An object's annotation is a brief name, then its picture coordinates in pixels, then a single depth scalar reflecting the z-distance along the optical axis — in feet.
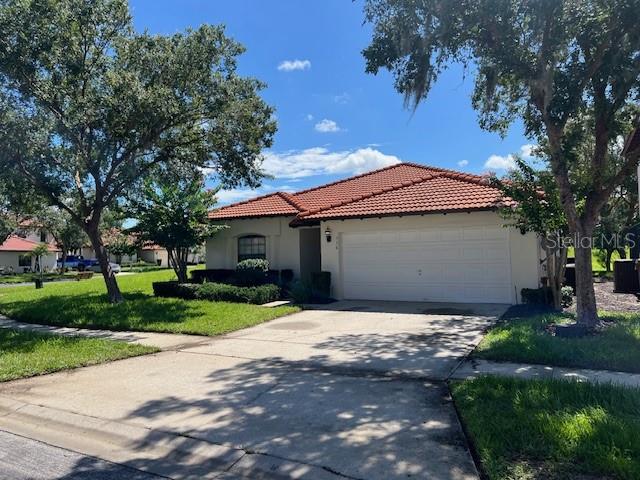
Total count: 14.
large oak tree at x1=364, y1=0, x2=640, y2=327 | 25.63
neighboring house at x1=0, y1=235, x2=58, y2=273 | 174.70
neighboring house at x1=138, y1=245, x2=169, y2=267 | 209.74
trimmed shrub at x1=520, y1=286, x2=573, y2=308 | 39.50
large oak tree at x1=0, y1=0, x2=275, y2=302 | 39.29
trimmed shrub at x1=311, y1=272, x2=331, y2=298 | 50.75
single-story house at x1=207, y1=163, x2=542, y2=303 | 43.16
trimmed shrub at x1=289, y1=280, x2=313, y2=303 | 48.08
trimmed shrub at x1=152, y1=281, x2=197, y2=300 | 51.11
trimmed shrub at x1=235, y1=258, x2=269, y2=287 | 55.72
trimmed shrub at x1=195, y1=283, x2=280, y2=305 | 47.06
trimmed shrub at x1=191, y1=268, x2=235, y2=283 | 61.57
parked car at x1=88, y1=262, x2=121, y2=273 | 156.67
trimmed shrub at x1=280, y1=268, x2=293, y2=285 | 57.19
